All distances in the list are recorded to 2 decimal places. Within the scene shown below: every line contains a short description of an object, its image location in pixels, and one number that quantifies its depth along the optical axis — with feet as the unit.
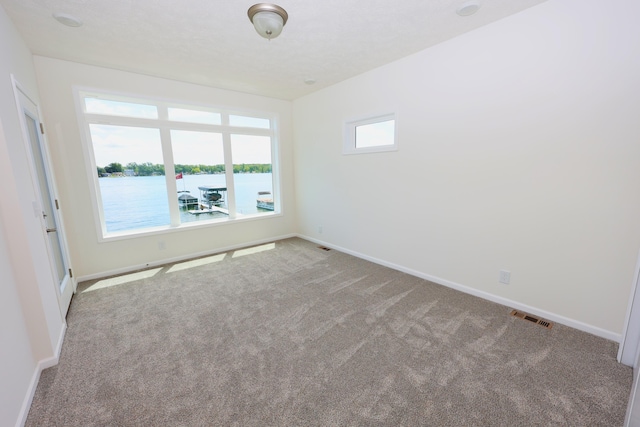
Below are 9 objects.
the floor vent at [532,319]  7.41
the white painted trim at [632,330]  5.69
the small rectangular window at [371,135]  11.23
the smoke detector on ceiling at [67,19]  6.87
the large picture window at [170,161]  11.20
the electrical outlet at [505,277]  8.36
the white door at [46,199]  7.26
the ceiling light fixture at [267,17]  6.19
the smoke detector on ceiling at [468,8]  6.74
